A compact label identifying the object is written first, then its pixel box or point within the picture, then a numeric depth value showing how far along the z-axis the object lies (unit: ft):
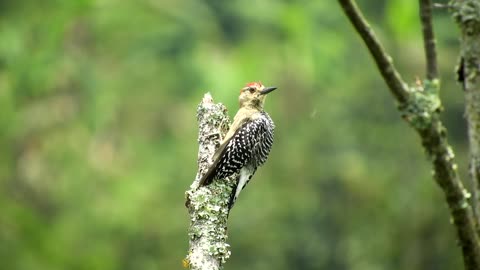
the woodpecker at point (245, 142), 38.14
